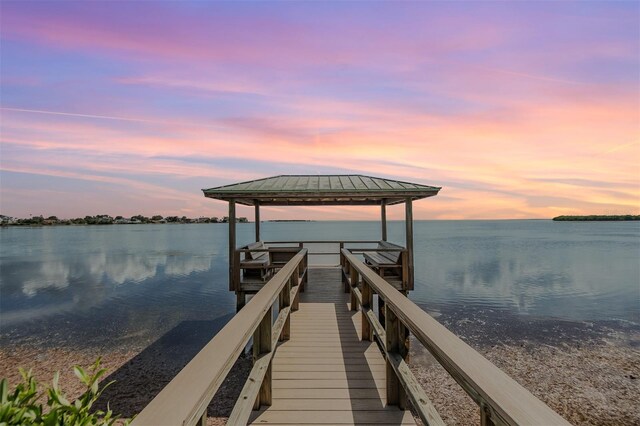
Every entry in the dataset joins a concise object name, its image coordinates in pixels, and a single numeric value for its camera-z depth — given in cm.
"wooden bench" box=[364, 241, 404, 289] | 869
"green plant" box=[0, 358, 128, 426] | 135
